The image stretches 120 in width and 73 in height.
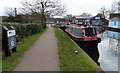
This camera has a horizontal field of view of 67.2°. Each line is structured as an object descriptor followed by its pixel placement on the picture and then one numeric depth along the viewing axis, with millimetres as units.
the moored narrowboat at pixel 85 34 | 7523
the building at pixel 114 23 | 21179
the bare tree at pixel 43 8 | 17637
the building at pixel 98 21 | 33670
